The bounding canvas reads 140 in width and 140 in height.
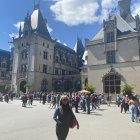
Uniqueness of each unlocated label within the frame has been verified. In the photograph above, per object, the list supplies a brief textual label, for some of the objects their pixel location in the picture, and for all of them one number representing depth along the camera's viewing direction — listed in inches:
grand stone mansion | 924.1
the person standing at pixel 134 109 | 349.8
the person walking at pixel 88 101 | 467.2
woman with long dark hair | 157.8
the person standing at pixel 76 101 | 486.6
